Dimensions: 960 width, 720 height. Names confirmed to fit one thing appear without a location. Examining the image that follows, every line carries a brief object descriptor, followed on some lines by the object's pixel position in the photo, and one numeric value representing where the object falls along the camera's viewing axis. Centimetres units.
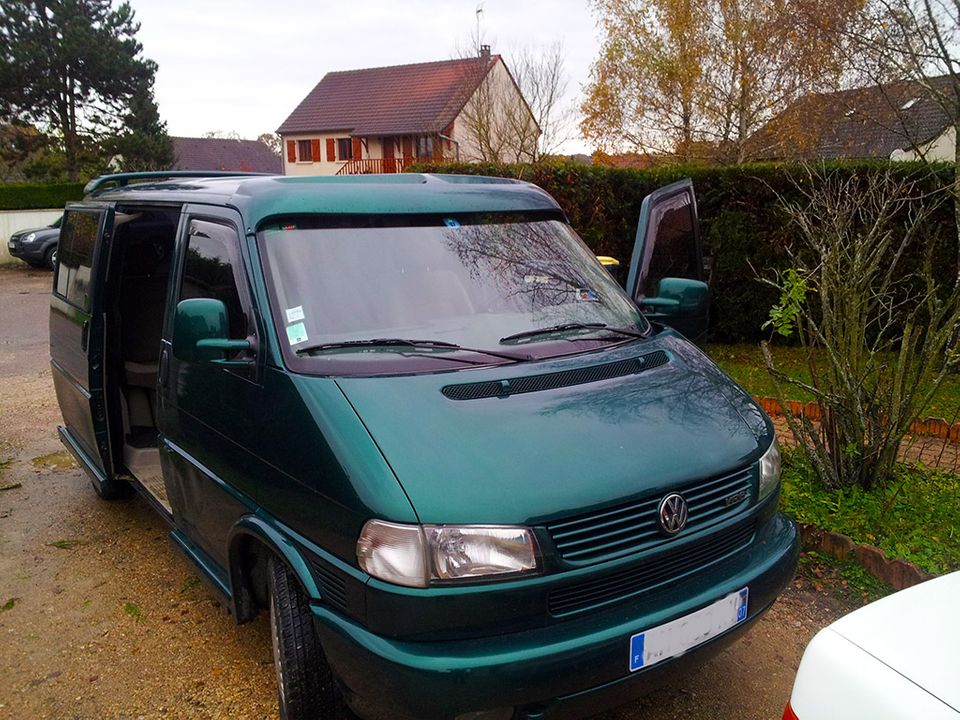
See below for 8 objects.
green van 229
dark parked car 2047
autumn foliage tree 2353
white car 156
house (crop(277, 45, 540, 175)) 4062
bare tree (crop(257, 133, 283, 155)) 7038
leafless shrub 429
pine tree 3192
